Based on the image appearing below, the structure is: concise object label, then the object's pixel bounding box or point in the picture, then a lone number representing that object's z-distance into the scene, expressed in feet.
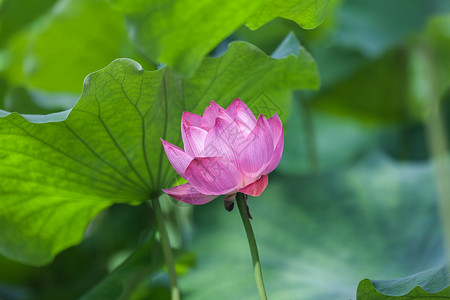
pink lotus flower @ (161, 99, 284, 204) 10.02
